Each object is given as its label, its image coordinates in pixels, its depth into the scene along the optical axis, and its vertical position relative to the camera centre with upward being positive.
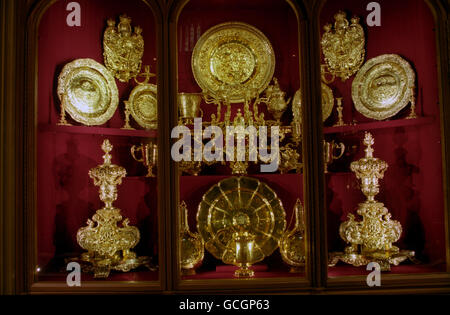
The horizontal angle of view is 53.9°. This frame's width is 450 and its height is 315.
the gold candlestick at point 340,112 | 2.15 +0.29
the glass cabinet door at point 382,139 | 2.00 +0.15
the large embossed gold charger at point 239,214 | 2.15 -0.20
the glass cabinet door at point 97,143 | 1.96 +0.16
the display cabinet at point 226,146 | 1.87 +0.13
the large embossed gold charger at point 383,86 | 2.17 +0.42
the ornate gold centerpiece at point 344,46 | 2.20 +0.64
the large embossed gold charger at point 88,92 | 2.13 +0.42
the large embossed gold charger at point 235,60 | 2.31 +0.61
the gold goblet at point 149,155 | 1.94 +0.09
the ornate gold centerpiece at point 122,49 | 2.17 +0.63
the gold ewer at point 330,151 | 1.99 +0.10
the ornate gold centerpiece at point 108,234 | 2.03 -0.27
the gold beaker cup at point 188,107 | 2.04 +0.32
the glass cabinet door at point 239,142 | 2.02 +0.15
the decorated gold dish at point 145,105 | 1.98 +0.33
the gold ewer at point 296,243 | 1.97 -0.33
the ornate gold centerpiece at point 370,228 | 2.05 -0.27
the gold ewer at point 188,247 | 1.97 -0.34
